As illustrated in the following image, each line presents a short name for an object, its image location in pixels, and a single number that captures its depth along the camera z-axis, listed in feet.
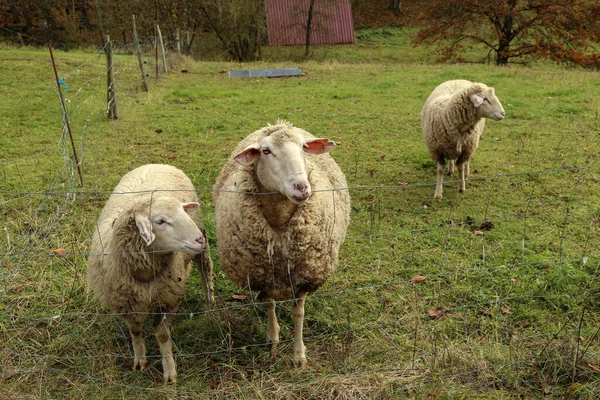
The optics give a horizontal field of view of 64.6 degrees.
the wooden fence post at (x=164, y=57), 47.29
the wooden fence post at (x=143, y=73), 37.22
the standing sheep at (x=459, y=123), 20.42
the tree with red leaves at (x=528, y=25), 62.90
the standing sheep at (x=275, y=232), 11.25
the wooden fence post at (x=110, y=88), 27.25
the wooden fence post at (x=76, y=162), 18.99
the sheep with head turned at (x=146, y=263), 10.59
